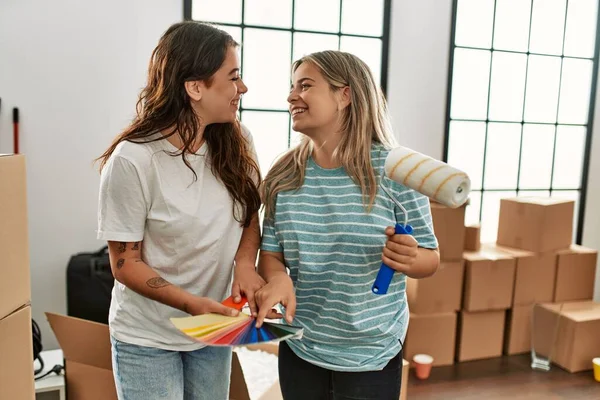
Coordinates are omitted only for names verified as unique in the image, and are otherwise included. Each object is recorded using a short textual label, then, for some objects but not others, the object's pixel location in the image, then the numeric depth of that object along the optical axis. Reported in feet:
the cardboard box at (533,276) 9.73
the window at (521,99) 10.93
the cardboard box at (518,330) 9.89
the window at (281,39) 9.47
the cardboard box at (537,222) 9.71
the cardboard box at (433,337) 9.17
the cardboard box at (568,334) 9.24
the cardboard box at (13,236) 2.81
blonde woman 3.76
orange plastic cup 8.85
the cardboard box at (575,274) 9.98
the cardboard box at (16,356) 2.86
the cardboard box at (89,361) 5.18
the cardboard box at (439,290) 9.14
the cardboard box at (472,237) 9.75
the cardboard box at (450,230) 8.99
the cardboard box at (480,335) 9.59
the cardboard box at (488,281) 9.36
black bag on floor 8.03
